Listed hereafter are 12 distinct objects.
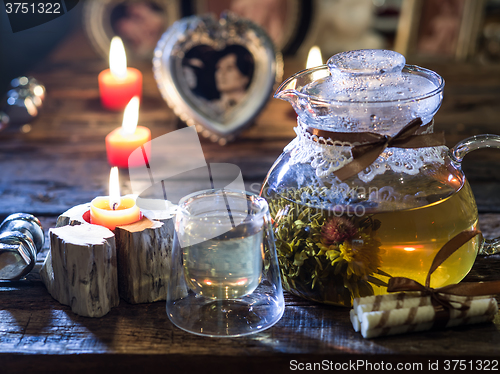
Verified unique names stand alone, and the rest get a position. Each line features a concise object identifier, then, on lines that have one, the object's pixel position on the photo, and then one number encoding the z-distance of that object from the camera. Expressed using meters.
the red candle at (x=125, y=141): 1.28
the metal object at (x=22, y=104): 1.56
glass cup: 0.70
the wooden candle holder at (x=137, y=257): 0.75
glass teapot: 0.70
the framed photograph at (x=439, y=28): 2.22
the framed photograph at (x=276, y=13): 2.22
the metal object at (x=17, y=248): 0.79
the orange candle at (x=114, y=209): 0.77
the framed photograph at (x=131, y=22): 2.01
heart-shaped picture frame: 1.42
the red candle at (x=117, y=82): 1.59
